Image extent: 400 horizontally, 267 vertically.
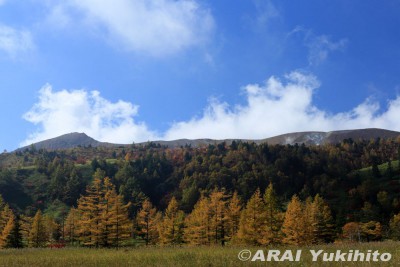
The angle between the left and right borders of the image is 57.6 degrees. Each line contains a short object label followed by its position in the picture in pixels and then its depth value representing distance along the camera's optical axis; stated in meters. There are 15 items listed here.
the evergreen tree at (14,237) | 59.84
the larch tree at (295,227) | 51.84
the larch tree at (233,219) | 56.09
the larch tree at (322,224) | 67.47
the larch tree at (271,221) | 45.50
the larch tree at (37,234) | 68.50
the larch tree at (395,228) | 75.89
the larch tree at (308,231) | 52.78
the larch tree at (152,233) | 76.03
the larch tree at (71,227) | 82.25
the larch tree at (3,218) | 77.67
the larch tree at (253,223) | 46.30
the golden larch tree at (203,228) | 54.03
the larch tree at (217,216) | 52.03
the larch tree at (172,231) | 68.23
